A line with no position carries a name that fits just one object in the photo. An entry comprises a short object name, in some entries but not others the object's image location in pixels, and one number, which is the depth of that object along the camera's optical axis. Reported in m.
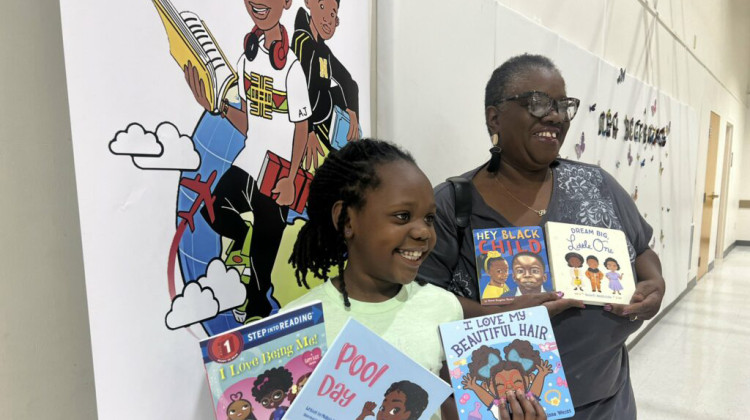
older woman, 1.21
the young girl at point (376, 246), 0.91
